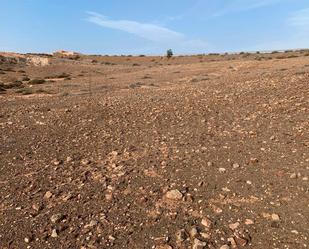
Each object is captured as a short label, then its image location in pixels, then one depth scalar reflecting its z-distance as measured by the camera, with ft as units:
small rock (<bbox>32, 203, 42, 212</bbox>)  14.77
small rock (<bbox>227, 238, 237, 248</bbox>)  11.93
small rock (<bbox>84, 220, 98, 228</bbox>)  13.46
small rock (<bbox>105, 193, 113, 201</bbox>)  15.09
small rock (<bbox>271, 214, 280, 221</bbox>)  13.07
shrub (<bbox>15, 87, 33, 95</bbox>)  46.34
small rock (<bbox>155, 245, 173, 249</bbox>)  12.09
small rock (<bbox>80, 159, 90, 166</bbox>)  18.89
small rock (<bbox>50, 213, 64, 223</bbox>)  13.89
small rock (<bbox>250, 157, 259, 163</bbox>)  17.30
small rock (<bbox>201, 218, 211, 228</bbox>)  13.00
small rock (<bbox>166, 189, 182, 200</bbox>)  14.80
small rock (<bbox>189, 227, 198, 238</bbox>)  12.52
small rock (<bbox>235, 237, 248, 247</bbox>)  11.97
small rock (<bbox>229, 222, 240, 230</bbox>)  12.74
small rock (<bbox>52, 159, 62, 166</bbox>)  19.11
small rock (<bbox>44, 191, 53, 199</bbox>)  15.67
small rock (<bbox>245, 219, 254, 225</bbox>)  12.97
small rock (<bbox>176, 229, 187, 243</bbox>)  12.37
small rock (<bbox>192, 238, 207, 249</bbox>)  11.94
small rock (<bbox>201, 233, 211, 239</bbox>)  12.39
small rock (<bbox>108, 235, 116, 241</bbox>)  12.68
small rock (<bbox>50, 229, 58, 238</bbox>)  13.09
